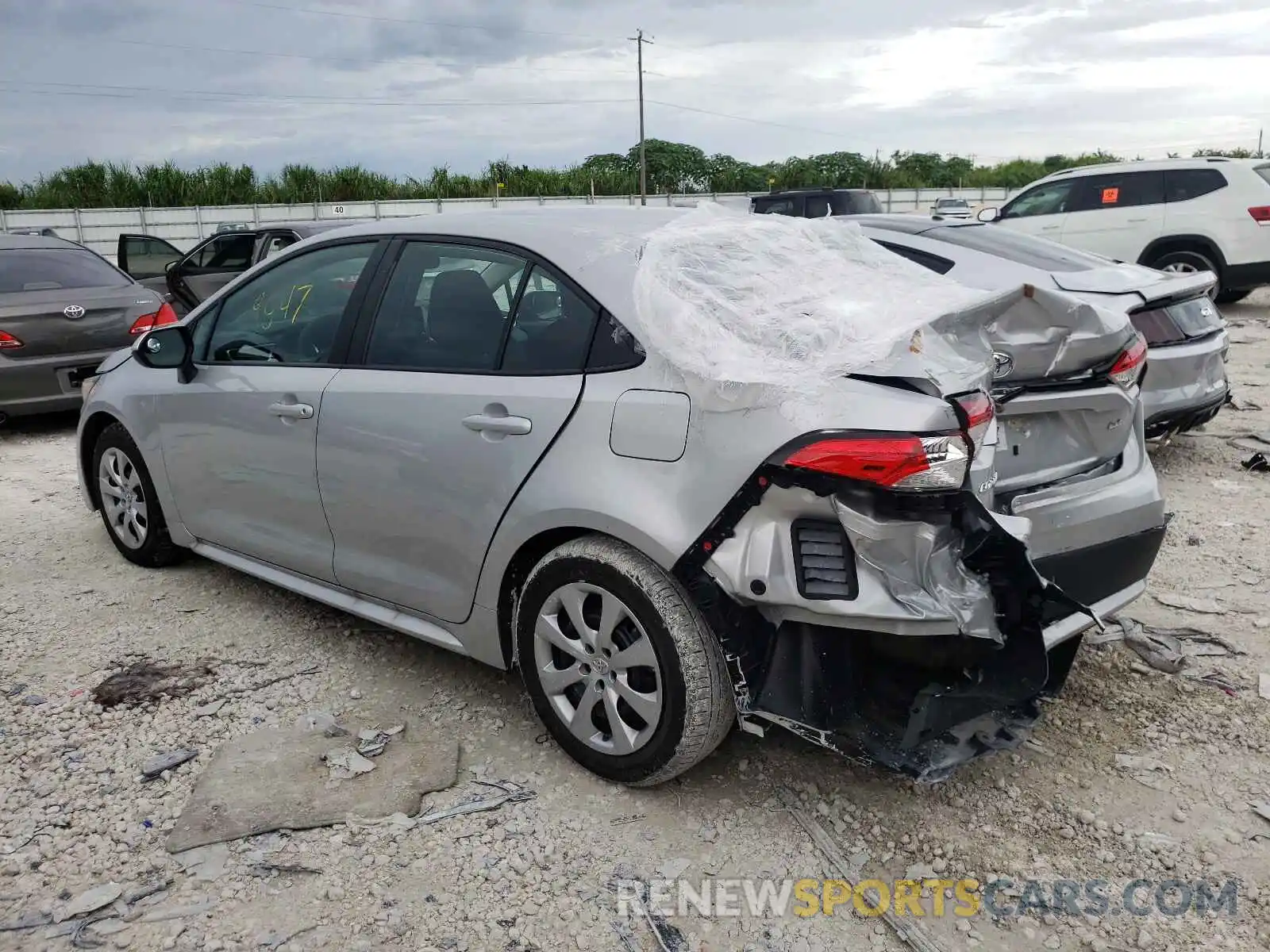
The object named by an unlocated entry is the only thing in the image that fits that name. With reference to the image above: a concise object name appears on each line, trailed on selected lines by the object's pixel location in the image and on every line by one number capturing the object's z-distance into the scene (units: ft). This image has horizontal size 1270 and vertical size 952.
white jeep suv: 35.86
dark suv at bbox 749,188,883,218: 42.29
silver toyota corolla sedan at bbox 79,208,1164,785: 7.86
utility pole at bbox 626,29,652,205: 120.78
